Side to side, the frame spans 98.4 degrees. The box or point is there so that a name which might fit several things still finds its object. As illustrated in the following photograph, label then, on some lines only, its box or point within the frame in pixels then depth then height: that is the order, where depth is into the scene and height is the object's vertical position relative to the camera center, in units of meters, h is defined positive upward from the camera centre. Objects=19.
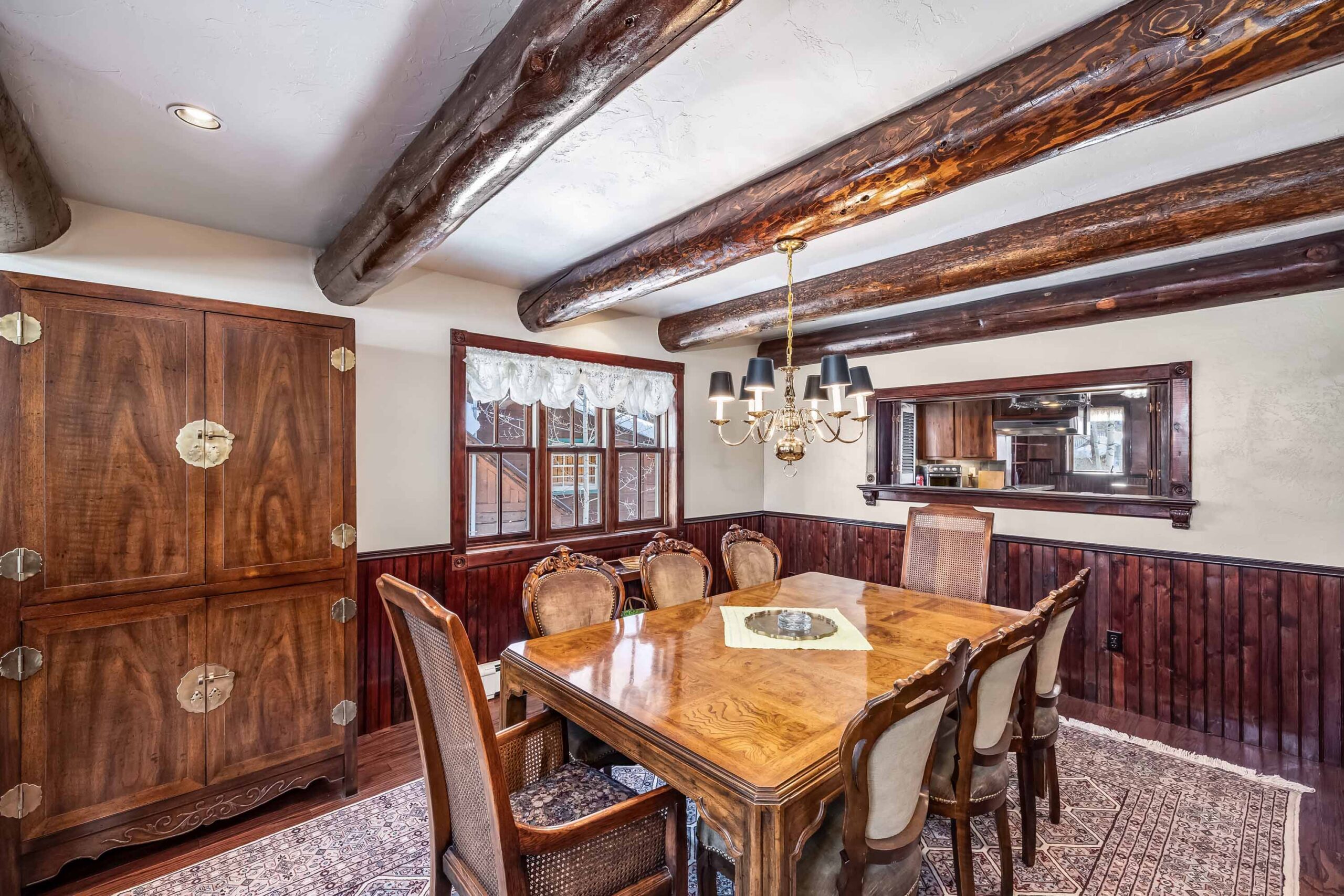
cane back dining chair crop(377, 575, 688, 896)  1.24 -0.88
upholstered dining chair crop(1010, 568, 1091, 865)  2.07 -1.04
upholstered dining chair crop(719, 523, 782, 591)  3.40 -0.67
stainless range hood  4.46 +0.15
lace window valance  3.62 +0.44
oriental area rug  2.02 -1.54
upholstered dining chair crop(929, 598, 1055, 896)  1.60 -0.91
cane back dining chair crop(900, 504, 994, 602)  3.18 -0.62
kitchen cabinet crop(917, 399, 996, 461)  5.01 +0.12
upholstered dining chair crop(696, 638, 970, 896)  1.24 -0.80
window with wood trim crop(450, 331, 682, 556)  3.68 -0.16
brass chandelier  2.44 +0.25
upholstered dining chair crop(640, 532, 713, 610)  3.01 -0.68
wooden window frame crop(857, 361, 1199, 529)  3.31 -0.07
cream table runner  2.21 -0.76
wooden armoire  1.97 -0.44
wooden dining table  1.30 -0.76
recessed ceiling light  1.72 +1.01
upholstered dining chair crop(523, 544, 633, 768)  2.51 -0.66
